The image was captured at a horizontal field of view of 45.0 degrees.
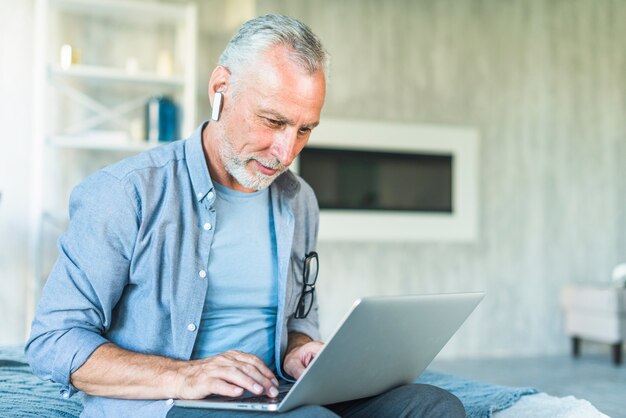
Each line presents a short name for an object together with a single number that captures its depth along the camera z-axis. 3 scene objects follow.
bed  1.57
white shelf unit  4.12
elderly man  1.21
